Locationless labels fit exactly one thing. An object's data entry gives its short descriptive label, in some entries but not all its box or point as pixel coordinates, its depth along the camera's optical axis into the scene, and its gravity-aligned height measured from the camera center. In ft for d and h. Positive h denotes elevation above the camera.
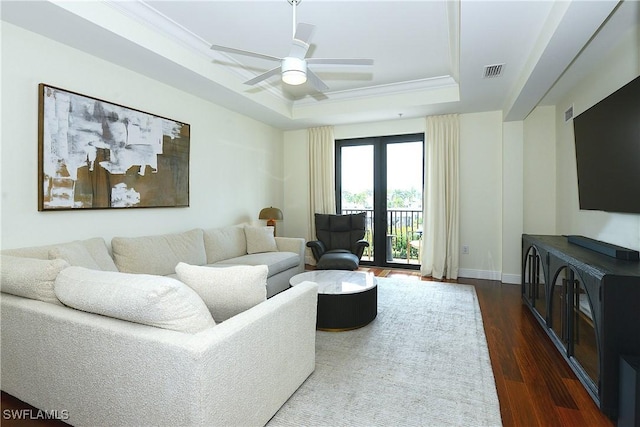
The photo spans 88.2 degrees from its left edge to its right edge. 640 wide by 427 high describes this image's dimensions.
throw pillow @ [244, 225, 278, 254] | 15.01 -1.16
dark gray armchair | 16.03 -1.14
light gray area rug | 6.03 -3.62
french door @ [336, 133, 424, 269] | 18.28 +1.39
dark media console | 5.95 -2.00
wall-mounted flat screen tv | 7.78 +1.67
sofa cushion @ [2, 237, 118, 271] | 7.91 -0.90
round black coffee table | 9.84 -2.75
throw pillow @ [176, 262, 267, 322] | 5.76 -1.25
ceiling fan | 7.80 +3.89
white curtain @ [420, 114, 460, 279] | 16.57 +1.00
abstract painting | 8.89 +1.90
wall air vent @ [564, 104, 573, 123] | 12.79 +3.95
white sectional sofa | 4.33 -2.02
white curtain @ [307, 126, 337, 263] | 19.21 +2.44
